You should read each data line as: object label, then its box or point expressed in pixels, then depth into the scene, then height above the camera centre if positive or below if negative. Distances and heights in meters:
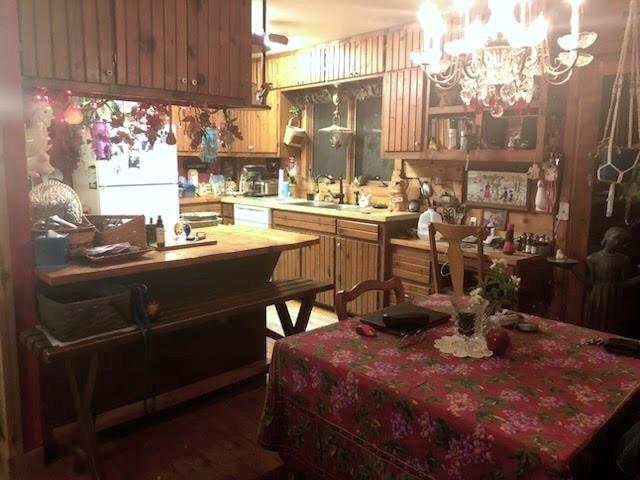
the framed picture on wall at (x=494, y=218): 4.02 -0.37
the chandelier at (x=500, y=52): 2.27 +0.55
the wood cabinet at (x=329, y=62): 4.64 +1.00
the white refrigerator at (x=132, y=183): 4.45 -0.15
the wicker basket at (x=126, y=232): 2.68 -0.34
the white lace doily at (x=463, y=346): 1.85 -0.63
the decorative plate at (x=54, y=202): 2.55 -0.18
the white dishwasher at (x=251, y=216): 5.32 -0.50
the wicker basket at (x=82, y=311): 2.26 -0.64
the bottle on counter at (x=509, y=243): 3.62 -0.49
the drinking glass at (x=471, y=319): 1.93 -0.54
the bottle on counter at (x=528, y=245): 3.68 -0.51
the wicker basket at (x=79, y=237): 2.54 -0.35
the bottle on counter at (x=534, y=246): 3.65 -0.52
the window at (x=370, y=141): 5.11 +0.26
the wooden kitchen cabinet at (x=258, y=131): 5.73 +0.39
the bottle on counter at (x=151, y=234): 2.88 -0.37
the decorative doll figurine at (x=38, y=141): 2.42 +0.10
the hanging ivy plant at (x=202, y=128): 3.04 +0.22
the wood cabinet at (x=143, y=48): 2.35 +0.58
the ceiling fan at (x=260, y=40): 3.23 +0.80
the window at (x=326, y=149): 5.47 +0.19
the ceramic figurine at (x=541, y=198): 3.69 -0.19
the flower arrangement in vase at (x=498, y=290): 1.97 -0.45
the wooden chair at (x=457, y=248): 3.01 -0.45
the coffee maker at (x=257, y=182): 5.95 -0.17
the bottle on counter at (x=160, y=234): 2.84 -0.36
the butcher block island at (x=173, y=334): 2.35 -0.81
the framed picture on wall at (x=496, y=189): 3.89 -0.14
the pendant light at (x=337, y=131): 5.29 +0.36
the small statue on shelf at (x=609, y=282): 3.13 -0.66
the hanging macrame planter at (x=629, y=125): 2.97 +0.27
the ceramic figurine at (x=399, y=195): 4.66 -0.23
